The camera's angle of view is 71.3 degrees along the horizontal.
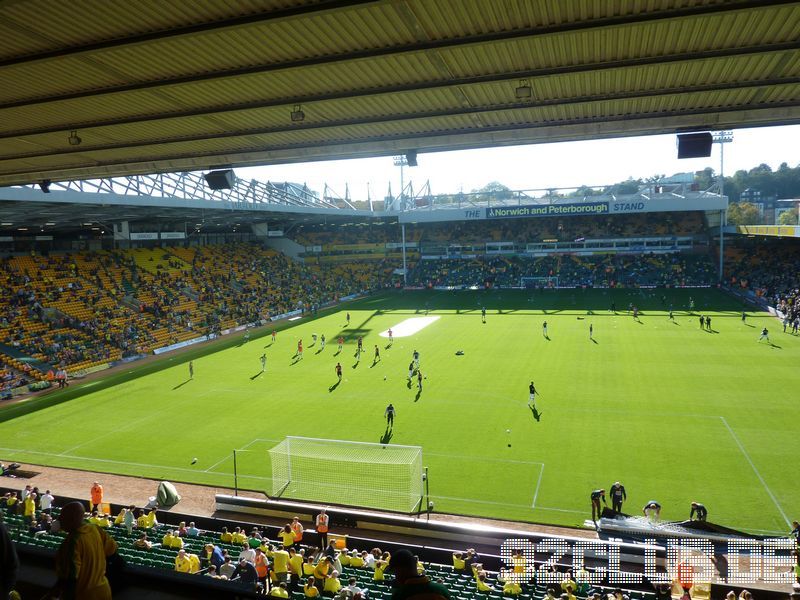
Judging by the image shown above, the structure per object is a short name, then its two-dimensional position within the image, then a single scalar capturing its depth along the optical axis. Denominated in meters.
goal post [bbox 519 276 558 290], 63.53
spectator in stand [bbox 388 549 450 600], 3.21
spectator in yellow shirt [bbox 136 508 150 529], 14.12
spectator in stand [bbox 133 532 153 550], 11.88
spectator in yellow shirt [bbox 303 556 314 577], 11.19
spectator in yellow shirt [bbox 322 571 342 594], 10.10
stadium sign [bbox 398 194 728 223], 59.97
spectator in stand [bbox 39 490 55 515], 14.94
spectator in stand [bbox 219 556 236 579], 10.02
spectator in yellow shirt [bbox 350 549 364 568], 11.89
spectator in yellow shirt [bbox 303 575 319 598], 9.72
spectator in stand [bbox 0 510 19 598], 3.37
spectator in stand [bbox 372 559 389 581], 10.84
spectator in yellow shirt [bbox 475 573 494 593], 10.32
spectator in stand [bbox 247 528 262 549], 12.21
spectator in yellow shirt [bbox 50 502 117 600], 3.76
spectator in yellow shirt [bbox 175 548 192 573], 10.42
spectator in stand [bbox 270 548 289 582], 10.92
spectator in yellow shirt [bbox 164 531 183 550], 12.26
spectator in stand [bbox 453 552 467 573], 11.88
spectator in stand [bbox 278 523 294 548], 12.78
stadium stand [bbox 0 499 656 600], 10.29
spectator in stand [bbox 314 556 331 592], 10.55
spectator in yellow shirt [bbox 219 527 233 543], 13.41
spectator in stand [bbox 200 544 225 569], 11.18
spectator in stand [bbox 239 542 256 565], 10.75
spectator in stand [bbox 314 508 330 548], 13.32
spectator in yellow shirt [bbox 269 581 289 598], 9.26
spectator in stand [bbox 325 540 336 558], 12.02
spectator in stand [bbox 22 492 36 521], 14.76
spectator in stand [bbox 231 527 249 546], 13.14
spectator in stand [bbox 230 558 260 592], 9.76
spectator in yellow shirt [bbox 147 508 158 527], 14.10
